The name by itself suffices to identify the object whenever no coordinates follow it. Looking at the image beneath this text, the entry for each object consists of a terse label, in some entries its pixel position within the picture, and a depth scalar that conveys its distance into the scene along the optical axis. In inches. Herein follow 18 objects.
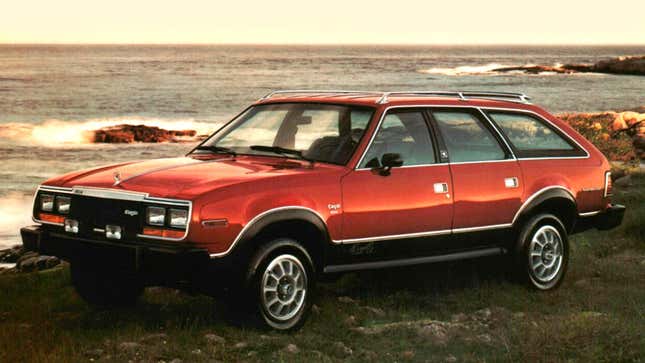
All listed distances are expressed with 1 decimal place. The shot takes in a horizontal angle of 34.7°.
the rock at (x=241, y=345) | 277.4
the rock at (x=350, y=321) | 312.9
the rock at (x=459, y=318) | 316.8
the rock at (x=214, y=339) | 282.9
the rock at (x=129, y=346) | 272.8
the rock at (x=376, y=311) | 325.6
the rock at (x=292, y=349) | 274.6
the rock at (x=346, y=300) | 341.4
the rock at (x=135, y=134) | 1697.8
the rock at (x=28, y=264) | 567.8
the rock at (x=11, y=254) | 649.6
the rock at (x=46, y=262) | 574.0
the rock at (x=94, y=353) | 268.8
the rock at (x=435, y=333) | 289.0
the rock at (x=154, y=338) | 282.0
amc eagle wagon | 276.5
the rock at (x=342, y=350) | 277.4
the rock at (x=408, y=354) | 274.8
